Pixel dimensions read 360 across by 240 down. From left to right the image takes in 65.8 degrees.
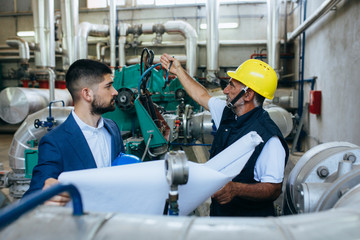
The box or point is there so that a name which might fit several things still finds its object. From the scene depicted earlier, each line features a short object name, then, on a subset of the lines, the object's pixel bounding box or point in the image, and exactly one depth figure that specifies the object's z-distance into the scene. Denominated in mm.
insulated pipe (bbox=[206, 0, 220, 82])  6298
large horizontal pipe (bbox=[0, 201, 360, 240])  424
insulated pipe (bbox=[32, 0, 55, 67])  5859
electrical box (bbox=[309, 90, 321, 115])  4836
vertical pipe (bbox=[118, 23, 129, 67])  7148
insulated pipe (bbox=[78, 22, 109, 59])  6639
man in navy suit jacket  1066
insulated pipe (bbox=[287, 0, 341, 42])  3832
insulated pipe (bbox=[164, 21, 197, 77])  6965
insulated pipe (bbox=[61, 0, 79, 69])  6289
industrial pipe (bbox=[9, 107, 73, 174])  3092
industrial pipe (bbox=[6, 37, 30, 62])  6621
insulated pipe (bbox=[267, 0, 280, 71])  6426
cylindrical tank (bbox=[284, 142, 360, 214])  733
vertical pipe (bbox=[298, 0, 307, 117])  6180
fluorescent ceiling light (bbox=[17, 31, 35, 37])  8773
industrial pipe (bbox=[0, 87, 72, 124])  4969
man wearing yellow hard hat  1209
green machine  2463
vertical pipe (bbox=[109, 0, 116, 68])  6977
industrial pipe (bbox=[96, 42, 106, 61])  7887
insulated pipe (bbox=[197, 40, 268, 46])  7848
